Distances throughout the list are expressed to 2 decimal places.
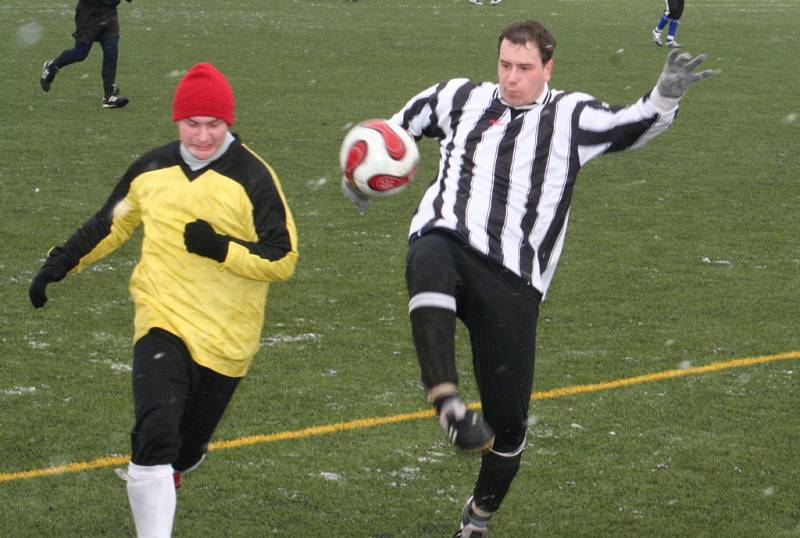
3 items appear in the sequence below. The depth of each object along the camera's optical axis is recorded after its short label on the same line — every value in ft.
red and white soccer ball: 35.50
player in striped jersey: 33.53
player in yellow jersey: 31.78
